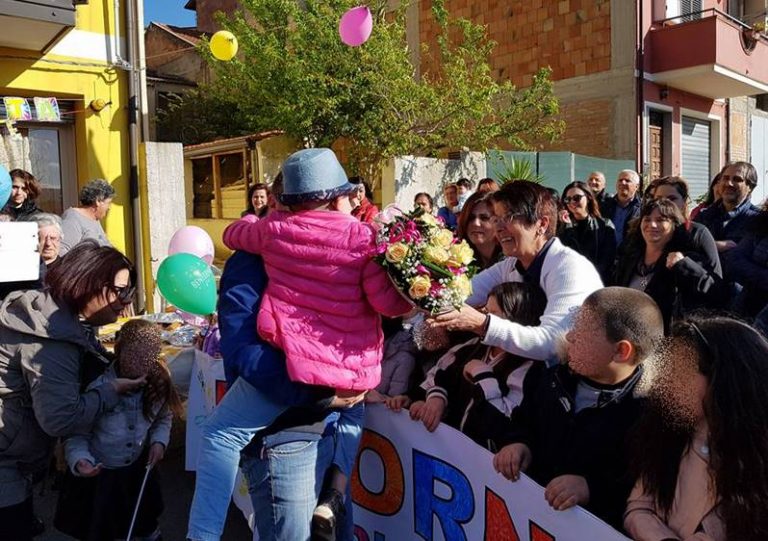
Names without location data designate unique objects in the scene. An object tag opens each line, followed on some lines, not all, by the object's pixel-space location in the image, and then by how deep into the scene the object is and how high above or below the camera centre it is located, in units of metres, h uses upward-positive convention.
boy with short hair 1.98 -0.62
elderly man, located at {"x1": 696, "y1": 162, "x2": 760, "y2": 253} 4.91 +0.12
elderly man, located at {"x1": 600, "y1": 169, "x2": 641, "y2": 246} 6.38 +0.21
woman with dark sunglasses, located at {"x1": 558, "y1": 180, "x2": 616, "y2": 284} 5.37 -0.08
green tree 11.33 +2.51
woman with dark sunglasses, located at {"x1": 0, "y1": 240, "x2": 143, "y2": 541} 2.24 -0.47
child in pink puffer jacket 2.05 -0.18
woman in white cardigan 2.31 -0.22
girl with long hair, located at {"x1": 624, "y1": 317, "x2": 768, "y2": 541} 1.53 -0.58
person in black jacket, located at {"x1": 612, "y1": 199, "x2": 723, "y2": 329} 3.87 -0.29
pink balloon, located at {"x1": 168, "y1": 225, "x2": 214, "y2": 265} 5.45 -0.10
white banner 2.03 -1.00
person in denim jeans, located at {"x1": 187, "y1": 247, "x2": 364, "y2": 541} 2.10 -0.58
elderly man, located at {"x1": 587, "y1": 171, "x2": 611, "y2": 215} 7.07 +0.43
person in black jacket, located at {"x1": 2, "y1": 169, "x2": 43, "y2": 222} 5.18 +0.35
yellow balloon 9.04 +2.68
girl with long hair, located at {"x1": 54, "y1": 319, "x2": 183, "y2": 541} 2.63 -0.93
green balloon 3.90 -0.33
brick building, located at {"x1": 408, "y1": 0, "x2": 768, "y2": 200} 13.40 +3.42
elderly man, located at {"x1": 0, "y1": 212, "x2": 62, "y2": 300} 3.95 -0.02
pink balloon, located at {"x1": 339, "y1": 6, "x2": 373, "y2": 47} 8.08 +2.61
